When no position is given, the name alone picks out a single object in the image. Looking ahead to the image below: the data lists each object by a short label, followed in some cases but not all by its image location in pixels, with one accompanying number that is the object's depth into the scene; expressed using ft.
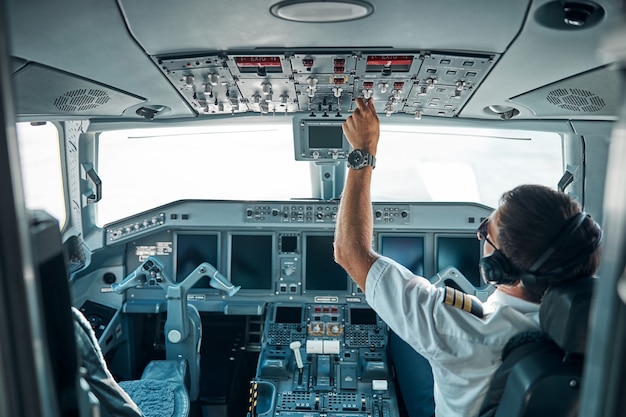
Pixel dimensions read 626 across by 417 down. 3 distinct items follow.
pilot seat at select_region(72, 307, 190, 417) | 4.85
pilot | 4.88
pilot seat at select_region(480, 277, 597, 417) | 4.25
